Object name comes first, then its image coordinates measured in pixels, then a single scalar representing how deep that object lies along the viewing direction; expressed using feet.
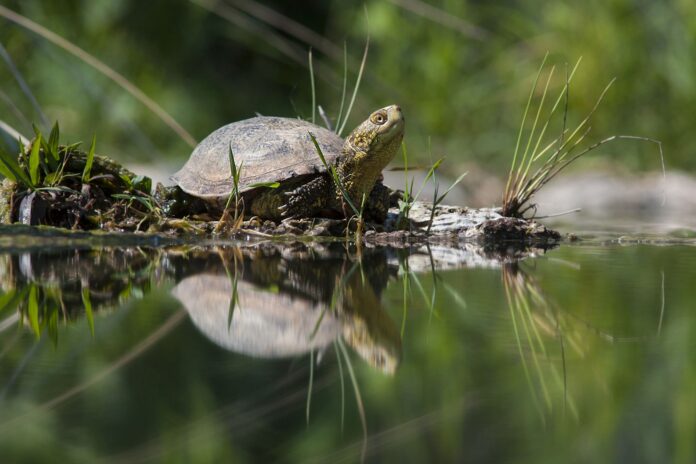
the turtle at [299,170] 22.56
